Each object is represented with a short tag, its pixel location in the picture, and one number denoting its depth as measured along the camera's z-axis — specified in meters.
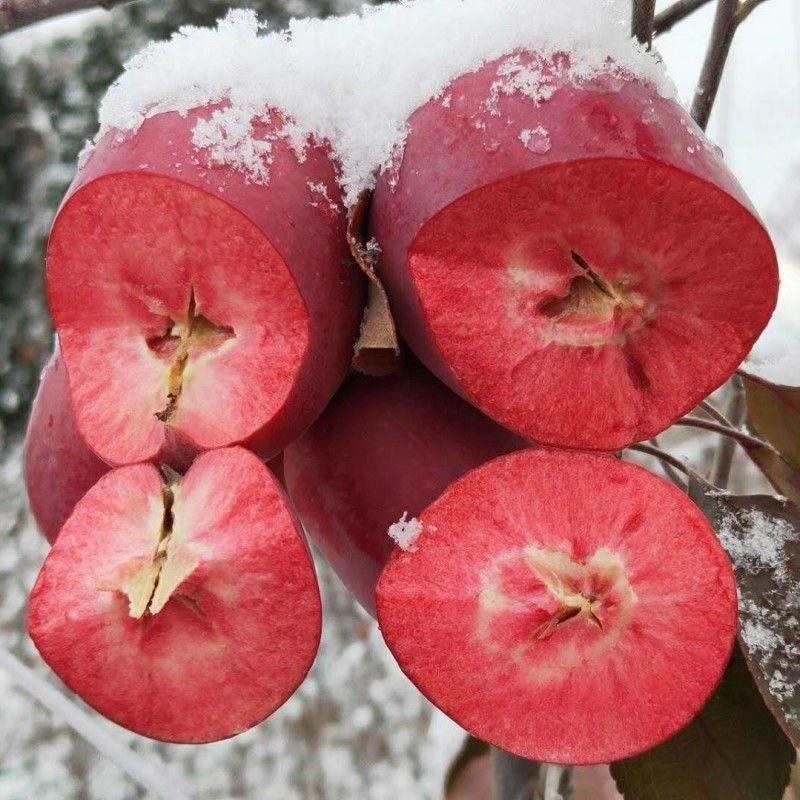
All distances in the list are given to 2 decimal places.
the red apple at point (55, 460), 0.38
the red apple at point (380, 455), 0.34
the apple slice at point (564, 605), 0.30
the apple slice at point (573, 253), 0.28
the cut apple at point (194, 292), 0.29
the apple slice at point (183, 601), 0.29
